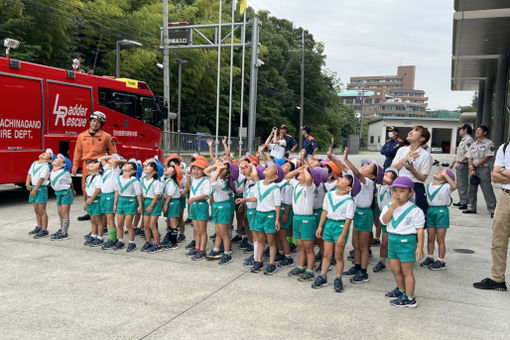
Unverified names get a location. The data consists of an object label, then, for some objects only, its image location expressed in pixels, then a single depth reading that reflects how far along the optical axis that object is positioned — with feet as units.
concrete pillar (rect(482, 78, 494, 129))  76.64
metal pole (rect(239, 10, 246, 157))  58.82
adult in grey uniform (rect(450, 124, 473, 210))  28.76
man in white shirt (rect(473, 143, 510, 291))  15.68
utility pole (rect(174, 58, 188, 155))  75.56
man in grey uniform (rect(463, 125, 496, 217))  29.12
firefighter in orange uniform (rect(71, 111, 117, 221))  26.32
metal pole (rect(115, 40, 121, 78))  67.76
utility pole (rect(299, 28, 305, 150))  141.59
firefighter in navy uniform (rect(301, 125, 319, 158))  29.25
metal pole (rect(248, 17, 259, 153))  57.21
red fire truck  31.04
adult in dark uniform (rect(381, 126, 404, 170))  23.86
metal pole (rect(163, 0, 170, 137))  62.61
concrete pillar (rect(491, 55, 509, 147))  60.09
